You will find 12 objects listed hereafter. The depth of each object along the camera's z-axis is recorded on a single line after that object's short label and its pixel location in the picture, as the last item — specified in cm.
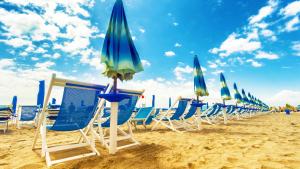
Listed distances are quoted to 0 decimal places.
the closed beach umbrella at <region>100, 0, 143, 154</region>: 302
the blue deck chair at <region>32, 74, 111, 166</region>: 274
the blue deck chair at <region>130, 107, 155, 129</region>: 677
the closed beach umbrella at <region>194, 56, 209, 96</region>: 704
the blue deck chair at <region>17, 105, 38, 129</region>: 807
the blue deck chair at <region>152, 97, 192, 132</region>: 623
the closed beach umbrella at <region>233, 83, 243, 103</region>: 1542
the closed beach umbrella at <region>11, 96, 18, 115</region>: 1437
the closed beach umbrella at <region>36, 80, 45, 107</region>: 1145
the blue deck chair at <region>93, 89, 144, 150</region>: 379
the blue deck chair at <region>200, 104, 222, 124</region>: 911
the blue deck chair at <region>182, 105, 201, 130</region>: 707
